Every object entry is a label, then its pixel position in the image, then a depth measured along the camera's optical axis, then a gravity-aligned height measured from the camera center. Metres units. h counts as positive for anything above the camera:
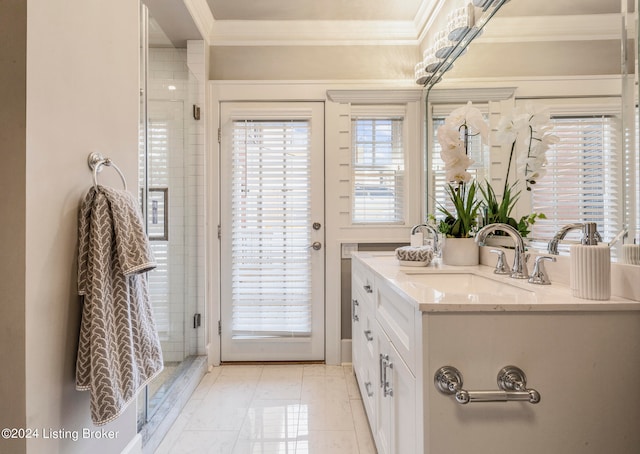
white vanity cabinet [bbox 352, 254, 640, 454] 0.76 -0.34
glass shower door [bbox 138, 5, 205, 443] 1.82 +0.23
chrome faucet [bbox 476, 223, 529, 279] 1.17 -0.07
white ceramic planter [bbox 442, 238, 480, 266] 1.59 -0.11
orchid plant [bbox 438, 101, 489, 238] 1.54 +0.35
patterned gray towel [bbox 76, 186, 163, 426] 0.91 -0.19
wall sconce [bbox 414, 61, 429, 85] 2.19 +1.06
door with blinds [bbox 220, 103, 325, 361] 2.37 +0.02
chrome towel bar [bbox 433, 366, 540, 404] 0.74 -0.37
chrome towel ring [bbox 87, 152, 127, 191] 1.02 +0.21
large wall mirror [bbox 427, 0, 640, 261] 0.88 +0.45
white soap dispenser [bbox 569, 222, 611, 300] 0.81 -0.10
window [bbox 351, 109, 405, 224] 2.39 +0.44
